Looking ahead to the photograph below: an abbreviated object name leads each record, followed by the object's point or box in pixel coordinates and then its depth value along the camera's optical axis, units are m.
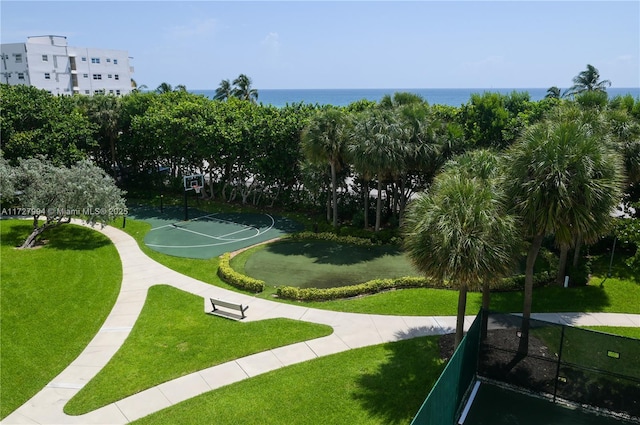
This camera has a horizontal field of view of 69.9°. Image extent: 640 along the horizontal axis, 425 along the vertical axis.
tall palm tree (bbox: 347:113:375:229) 24.08
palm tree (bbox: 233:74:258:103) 64.88
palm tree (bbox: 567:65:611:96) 45.03
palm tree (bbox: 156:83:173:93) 78.43
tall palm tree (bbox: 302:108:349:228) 25.62
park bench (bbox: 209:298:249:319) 16.64
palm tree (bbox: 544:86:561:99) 55.28
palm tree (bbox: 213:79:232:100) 72.75
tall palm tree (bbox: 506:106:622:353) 11.34
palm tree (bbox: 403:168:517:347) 11.08
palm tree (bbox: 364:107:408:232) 23.67
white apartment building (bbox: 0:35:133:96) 76.79
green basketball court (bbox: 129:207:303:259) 25.27
